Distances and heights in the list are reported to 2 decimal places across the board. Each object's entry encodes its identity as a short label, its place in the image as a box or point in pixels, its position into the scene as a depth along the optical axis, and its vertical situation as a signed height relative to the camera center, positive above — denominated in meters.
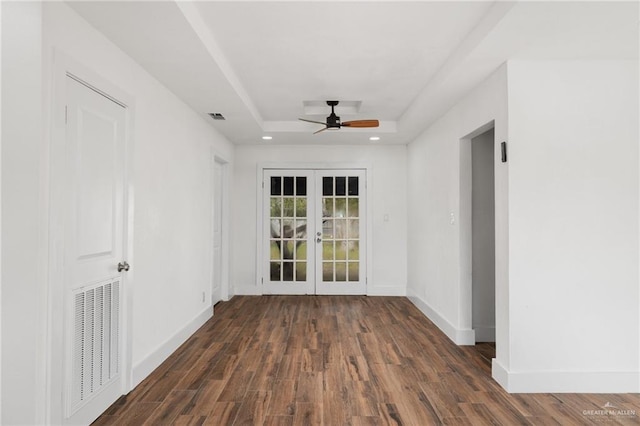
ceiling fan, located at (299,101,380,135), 4.26 +1.10
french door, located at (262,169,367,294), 6.23 -0.19
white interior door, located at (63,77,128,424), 2.15 -0.21
